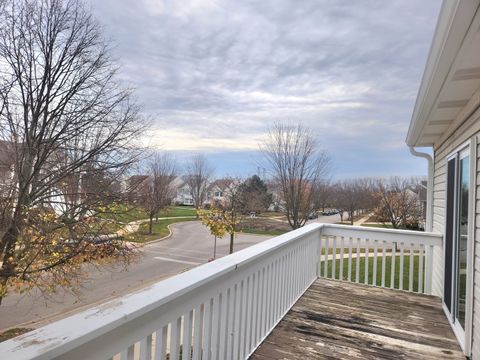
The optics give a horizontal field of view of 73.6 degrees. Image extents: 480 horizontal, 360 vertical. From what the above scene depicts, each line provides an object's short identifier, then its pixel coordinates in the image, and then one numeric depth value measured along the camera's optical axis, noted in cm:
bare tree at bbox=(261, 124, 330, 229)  1305
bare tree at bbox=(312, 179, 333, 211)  1476
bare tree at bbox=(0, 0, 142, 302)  598
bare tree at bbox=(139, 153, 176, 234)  890
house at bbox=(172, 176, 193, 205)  5571
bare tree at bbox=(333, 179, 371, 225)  2592
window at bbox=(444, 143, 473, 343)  275
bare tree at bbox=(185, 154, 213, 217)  3894
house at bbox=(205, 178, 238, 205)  3650
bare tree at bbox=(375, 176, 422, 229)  1848
